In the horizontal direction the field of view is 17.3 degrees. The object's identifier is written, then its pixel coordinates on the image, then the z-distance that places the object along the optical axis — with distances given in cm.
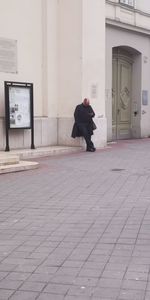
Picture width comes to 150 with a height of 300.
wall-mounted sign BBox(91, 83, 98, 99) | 1484
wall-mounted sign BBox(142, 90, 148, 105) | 1977
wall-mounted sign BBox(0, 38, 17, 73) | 1274
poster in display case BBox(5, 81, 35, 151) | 1241
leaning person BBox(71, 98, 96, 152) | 1407
